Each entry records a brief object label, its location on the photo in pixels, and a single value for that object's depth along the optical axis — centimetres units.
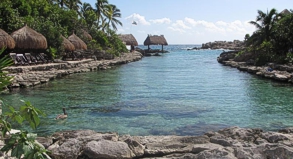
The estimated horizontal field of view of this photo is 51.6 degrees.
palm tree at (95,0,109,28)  4235
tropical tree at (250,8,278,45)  2644
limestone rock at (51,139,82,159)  430
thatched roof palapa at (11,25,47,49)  1783
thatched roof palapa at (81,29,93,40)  2975
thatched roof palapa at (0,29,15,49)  1561
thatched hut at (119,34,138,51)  4992
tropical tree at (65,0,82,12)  3723
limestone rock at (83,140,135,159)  422
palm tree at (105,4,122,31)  4659
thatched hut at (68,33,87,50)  2495
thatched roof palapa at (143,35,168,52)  5366
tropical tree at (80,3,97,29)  3556
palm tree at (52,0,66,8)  3613
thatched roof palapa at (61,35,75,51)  2263
